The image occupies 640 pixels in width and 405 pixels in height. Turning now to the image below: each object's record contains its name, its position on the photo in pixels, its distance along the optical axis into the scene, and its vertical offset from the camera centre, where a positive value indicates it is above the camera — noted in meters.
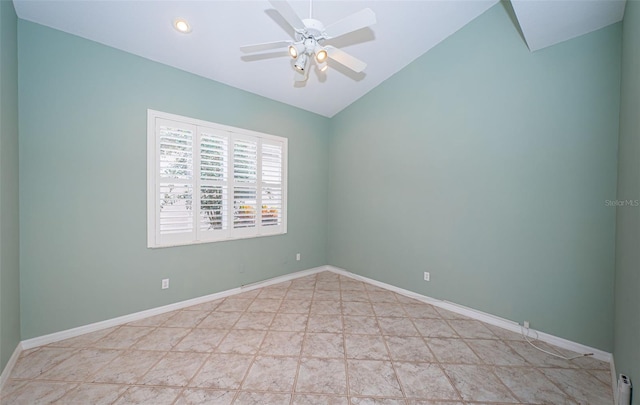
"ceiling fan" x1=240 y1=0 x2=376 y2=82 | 1.73 +1.31
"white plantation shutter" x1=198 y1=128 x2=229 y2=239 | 3.22 +0.22
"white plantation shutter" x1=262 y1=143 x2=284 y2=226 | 3.91 +0.26
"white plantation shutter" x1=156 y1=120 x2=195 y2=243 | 2.91 +0.22
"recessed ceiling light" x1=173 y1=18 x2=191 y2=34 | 2.43 +1.77
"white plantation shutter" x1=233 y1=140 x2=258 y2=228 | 3.57 +0.26
